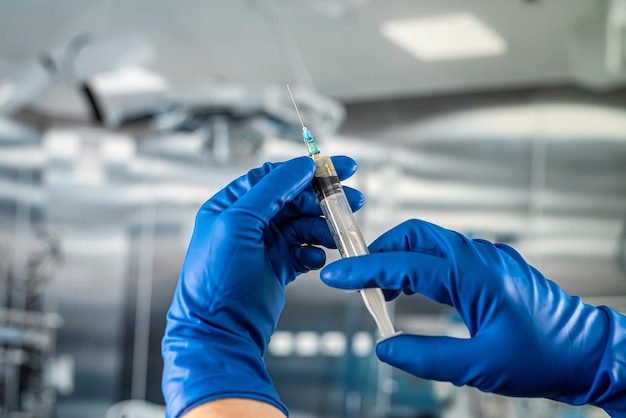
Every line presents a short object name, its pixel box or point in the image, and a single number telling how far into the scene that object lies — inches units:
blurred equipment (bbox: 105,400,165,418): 113.9
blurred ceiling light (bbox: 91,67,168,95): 171.2
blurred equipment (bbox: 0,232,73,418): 186.2
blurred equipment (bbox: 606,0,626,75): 102.4
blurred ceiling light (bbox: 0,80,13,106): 114.5
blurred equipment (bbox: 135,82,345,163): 100.7
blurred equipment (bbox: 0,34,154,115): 94.8
